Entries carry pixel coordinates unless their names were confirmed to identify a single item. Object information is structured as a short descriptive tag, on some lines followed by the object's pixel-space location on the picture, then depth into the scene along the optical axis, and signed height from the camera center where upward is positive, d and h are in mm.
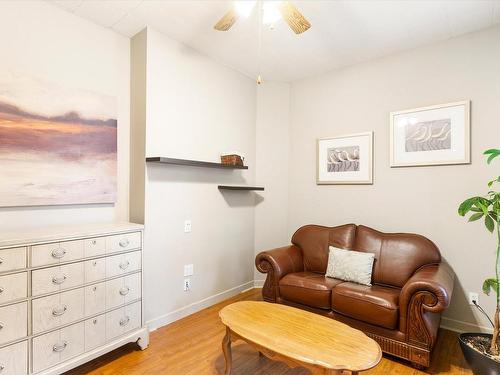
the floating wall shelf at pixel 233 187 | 3334 -14
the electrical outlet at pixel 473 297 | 2594 -1043
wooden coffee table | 1454 -917
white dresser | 1681 -773
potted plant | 1795 -1110
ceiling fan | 1851 +1222
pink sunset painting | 2045 +338
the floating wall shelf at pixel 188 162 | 2529 +234
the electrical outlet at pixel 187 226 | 2979 -439
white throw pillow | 2678 -796
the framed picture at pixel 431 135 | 2682 +531
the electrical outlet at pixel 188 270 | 2977 -915
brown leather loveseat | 2084 -916
